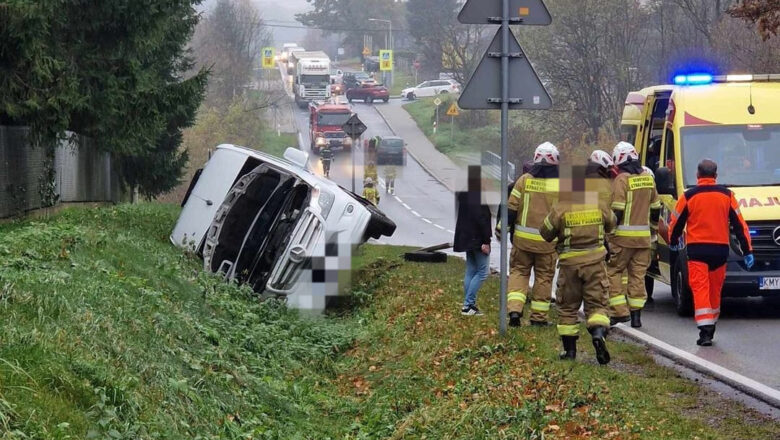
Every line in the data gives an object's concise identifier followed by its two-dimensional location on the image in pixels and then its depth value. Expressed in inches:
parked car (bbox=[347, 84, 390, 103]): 3722.9
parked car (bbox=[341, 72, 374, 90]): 3936.8
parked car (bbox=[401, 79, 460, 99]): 3767.2
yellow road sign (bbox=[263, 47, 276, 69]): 3371.1
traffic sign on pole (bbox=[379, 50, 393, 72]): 3806.6
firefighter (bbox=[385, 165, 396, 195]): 2182.5
